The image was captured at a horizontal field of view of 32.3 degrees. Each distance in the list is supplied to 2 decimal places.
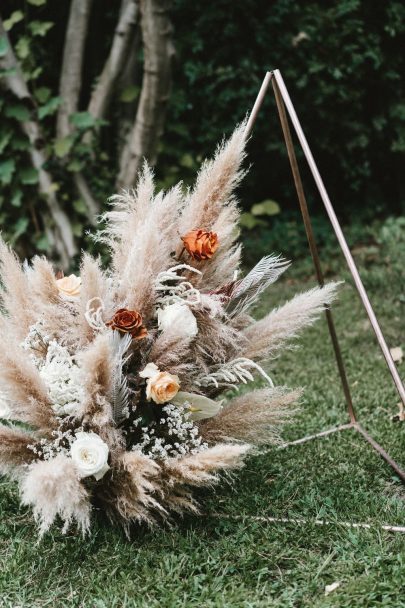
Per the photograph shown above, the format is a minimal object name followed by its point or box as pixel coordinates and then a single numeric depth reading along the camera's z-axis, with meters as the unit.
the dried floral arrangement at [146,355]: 1.98
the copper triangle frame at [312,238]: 2.17
